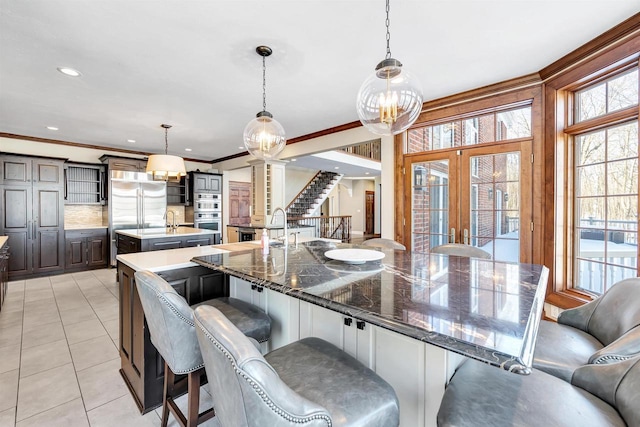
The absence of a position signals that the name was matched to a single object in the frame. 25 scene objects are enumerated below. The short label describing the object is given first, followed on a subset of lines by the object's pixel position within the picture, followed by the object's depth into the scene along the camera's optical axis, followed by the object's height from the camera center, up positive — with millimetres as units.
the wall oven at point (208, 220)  7551 -184
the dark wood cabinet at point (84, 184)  5992 +623
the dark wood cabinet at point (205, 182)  7460 +817
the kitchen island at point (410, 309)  836 -336
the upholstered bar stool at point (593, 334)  1091 -599
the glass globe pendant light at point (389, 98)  1738 +716
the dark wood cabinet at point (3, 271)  3659 -769
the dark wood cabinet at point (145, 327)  1845 -763
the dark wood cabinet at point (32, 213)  5039 +13
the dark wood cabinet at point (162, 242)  4199 -450
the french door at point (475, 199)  3266 +167
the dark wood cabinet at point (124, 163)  6129 +1096
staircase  10359 +656
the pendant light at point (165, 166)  4164 +690
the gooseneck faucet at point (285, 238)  2455 -217
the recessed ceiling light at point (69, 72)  2893 +1440
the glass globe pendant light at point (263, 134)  2568 +714
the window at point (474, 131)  3297 +1023
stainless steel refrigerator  6078 +250
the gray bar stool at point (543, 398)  856 -605
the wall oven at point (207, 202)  7491 +289
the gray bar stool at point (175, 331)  1313 -593
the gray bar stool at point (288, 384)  724 -561
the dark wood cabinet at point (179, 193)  7375 +525
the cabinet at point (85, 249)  5703 -715
